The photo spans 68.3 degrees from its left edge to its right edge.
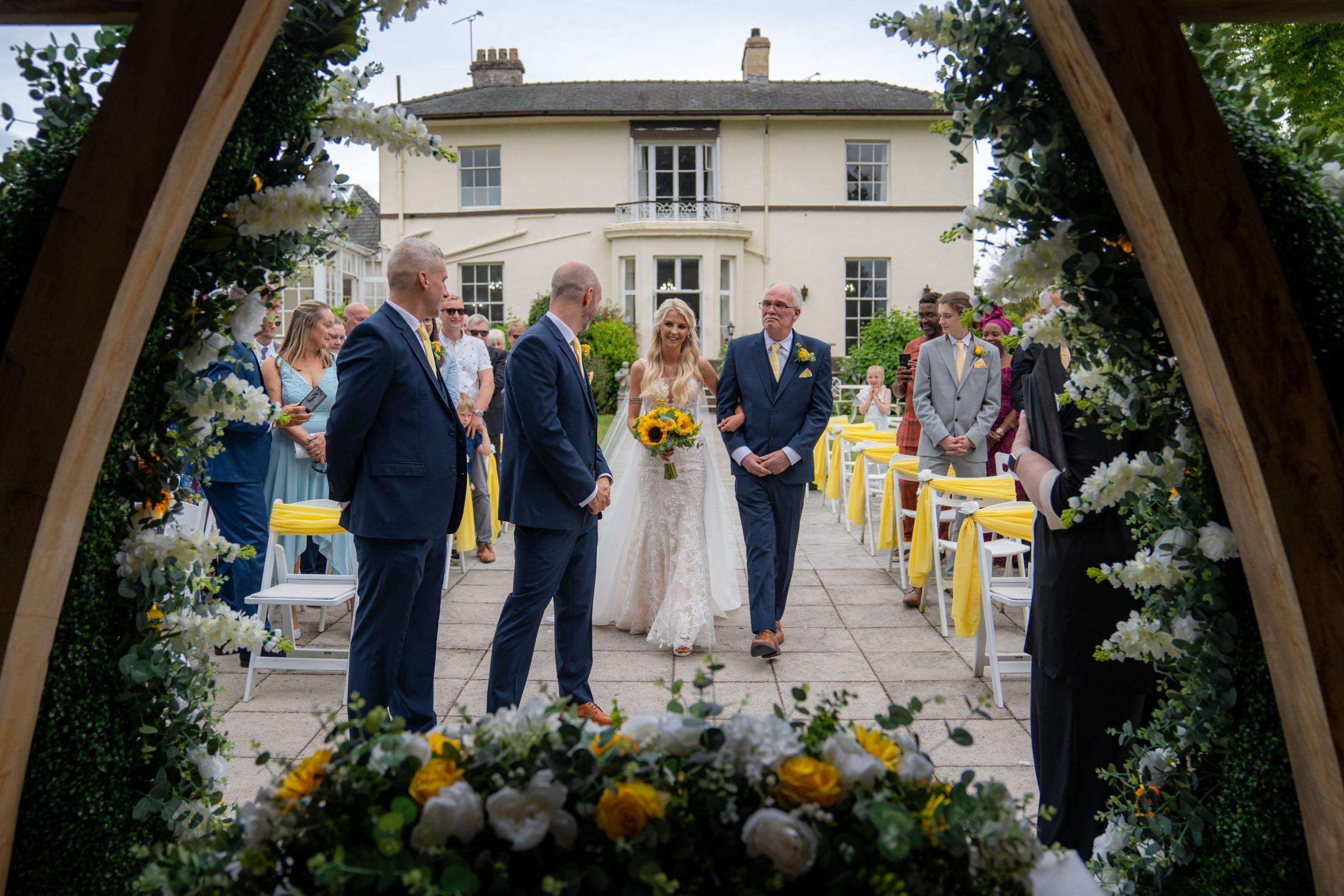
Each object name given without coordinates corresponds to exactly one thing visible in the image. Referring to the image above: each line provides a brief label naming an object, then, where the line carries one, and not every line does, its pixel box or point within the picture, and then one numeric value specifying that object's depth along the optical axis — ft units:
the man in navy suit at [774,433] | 19.12
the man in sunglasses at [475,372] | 27.55
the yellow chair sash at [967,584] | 17.56
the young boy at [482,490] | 27.61
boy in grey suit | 23.29
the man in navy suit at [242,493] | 18.10
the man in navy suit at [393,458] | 12.50
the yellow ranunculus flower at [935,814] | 5.15
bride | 19.94
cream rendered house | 86.38
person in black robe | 9.43
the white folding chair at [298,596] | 16.76
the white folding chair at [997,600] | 16.16
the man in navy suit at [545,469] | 14.14
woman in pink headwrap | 25.70
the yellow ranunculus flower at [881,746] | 5.67
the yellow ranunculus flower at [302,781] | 5.36
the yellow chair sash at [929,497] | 19.57
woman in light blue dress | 20.10
